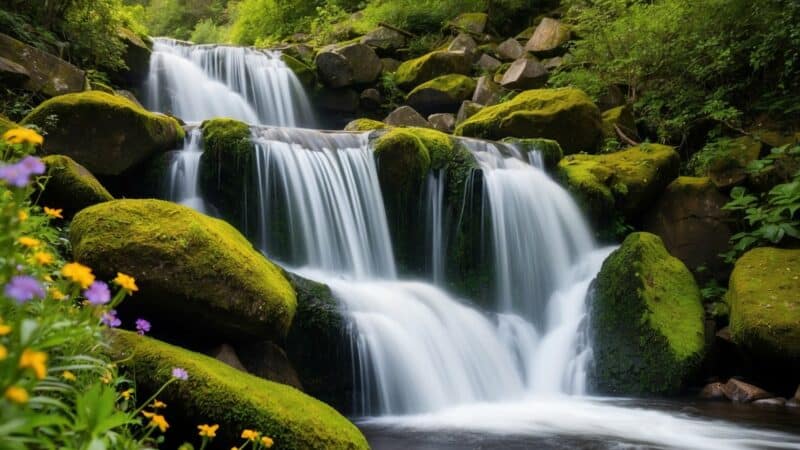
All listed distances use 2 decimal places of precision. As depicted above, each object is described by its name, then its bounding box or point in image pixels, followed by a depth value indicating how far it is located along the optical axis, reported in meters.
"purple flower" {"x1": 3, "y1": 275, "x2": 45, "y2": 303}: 1.15
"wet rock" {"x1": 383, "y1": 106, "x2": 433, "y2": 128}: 13.55
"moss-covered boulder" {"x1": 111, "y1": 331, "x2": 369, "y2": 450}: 3.40
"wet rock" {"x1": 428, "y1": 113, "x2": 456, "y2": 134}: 13.75
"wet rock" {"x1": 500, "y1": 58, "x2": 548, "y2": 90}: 14.48
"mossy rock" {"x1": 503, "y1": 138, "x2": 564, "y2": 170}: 10.15
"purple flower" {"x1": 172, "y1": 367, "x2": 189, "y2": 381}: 2.21
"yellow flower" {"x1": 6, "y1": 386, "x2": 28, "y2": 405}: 1.05
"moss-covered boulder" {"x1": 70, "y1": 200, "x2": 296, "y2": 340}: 4.18
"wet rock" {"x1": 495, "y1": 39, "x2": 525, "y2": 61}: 16.48
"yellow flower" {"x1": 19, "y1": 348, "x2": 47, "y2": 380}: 1.06
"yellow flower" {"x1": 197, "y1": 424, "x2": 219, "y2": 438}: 2.06
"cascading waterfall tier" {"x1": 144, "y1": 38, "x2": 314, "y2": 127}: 13.26
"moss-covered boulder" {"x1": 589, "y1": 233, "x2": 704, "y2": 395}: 6.88
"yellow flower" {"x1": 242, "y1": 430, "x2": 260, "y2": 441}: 2.21
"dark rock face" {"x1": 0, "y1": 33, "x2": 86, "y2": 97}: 7.70
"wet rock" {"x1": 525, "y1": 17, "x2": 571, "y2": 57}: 15.55
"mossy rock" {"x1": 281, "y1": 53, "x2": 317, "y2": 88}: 14.83
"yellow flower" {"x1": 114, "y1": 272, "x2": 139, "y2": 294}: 1.56
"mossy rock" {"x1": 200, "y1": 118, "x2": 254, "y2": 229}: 7.81
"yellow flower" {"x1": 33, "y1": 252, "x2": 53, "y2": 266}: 1.60
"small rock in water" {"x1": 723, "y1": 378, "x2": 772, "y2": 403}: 6.61
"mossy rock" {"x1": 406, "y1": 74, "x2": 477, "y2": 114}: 14.60
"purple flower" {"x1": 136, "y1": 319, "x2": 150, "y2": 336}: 2.41
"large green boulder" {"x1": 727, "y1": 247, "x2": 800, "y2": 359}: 6.39
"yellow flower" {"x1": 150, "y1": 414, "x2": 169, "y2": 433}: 1.94
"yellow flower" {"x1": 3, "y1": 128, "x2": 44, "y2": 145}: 1.54
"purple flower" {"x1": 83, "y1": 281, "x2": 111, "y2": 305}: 1.39
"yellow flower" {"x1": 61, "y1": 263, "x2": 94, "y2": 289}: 1.41
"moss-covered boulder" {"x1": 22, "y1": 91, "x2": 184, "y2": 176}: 6.44
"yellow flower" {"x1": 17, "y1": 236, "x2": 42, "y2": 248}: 1.58
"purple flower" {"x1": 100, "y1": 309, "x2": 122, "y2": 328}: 1.82
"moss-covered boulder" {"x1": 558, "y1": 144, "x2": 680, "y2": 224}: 9.70
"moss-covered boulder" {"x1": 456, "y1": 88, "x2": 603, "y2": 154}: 11.14
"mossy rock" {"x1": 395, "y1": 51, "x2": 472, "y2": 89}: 15.39
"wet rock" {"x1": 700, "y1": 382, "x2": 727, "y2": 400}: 6.77
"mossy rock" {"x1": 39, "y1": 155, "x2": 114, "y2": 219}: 5.28
